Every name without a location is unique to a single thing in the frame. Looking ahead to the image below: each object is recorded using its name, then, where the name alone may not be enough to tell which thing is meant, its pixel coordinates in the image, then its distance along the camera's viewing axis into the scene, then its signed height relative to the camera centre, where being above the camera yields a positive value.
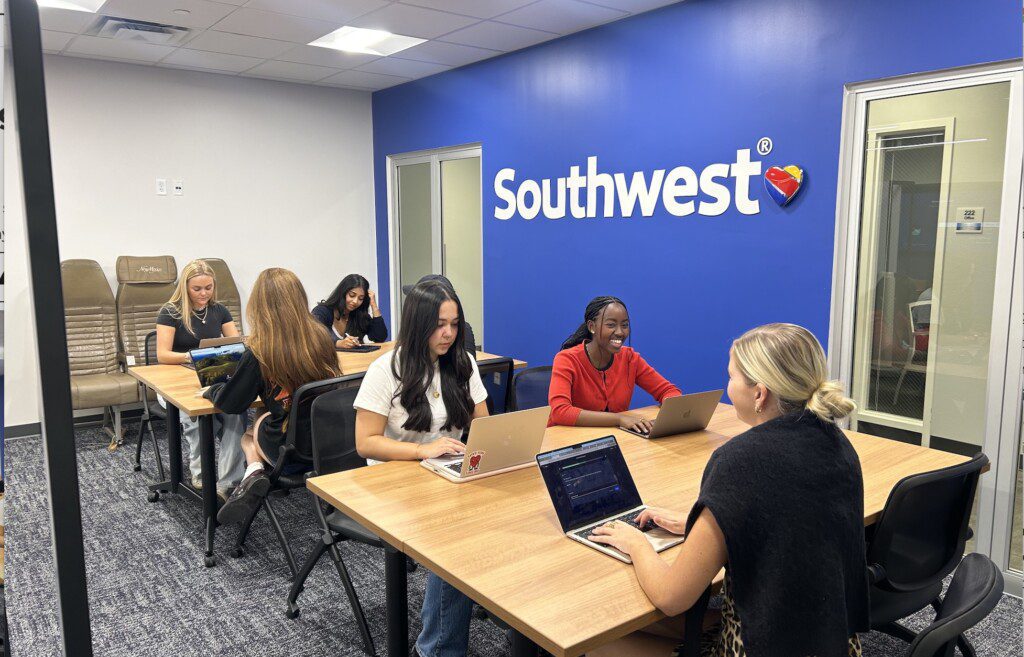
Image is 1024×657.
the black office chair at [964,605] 1.31 -0.69
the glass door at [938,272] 3.07 -0.17
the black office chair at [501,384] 3.37 -0.69
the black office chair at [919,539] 1.90 -0.83
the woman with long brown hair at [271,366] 3.14 -0.57
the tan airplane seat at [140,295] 5.64 -0.45
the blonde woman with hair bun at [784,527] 1.43 -0.58
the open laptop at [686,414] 2.68 -0.67
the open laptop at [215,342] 3.72 -0.53
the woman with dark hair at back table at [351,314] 4.81 -0.51
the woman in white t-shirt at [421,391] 2.45 -0.54
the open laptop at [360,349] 4.69 -0.72
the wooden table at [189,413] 3.36 -0.86
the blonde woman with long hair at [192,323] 4.03 -0.52
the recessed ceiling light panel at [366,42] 5.16 +1.41
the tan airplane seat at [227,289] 6.12 -0.43
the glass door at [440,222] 6.18 +0.13
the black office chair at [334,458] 2.69 -0.83
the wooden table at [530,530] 1.47 -0.75
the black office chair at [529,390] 3.31 -0.69
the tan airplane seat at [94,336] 5.21 -0.72
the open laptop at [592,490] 1.82 -0.66
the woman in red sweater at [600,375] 2.95 -0.60
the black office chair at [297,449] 3.00 -0.90
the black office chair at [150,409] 4.44 -1.06
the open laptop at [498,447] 2.15 -0.64
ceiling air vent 4.71 +1.37
